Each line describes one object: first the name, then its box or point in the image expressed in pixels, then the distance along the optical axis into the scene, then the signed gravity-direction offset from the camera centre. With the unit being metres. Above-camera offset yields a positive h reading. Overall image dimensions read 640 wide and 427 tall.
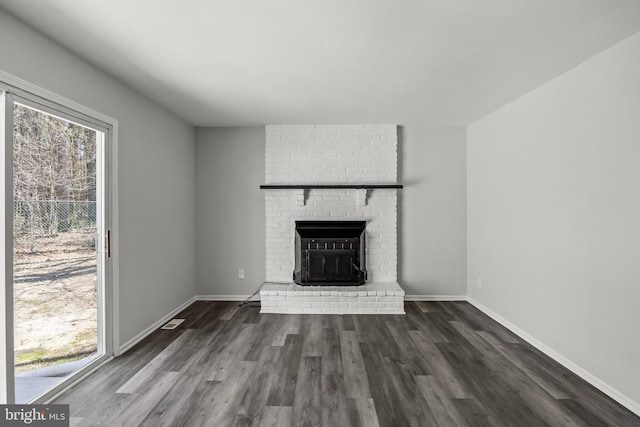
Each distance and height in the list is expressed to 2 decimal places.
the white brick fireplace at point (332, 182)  4.32 +0.43
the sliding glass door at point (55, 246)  1.93 -0.23
